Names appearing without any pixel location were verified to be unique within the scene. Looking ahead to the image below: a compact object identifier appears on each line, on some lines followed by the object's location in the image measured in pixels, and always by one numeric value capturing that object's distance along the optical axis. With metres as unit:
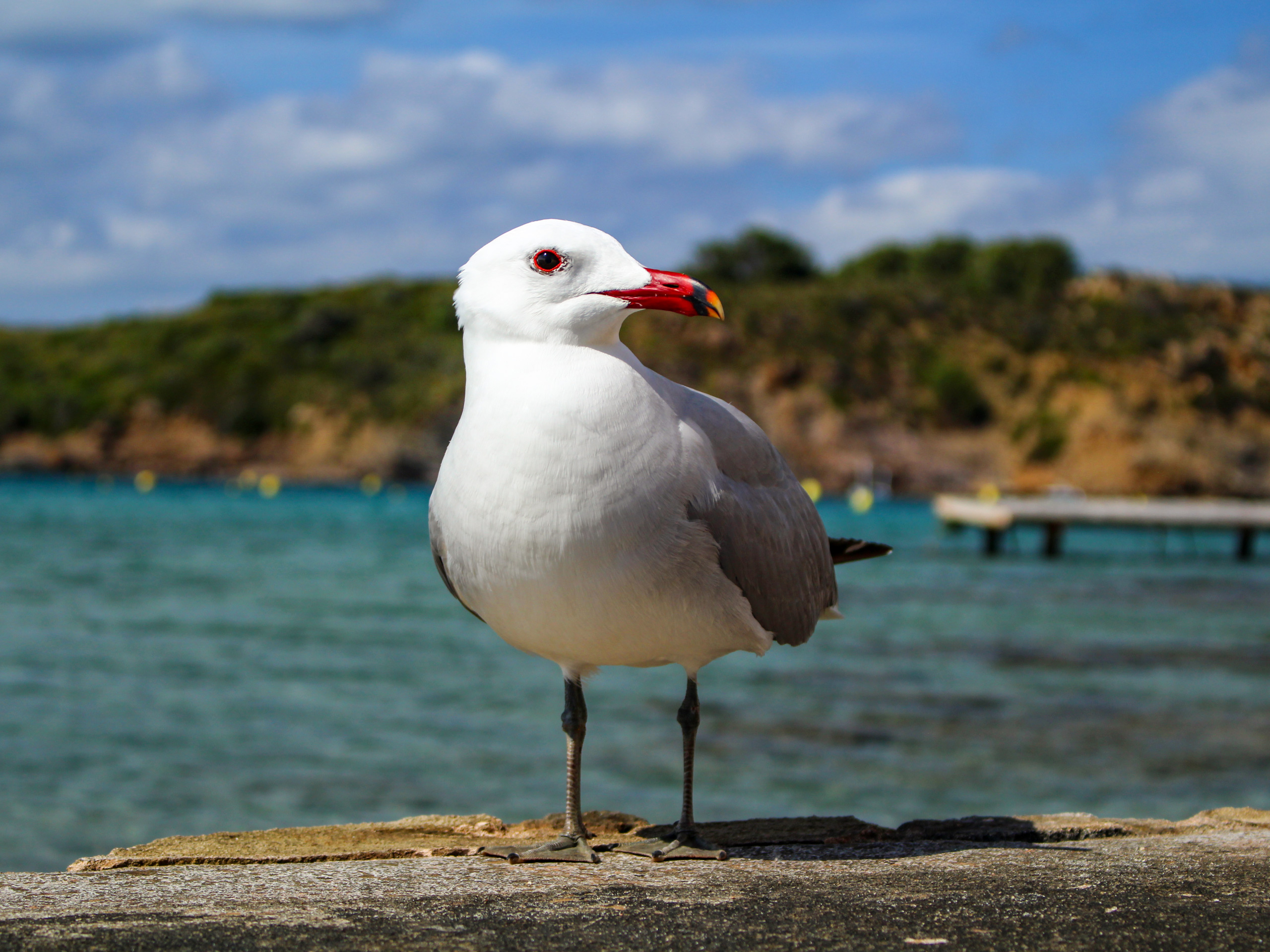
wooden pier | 38.06
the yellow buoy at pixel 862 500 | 61.00
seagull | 3.69
